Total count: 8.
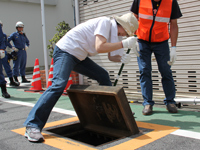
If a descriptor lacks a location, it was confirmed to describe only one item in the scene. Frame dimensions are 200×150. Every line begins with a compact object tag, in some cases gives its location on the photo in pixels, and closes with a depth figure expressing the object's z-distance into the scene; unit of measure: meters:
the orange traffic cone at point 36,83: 7.55
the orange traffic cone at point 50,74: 7.00
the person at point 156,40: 3.97
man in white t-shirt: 2.95
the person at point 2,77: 6.16
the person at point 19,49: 10.08
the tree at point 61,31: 7.66
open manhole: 2.90
